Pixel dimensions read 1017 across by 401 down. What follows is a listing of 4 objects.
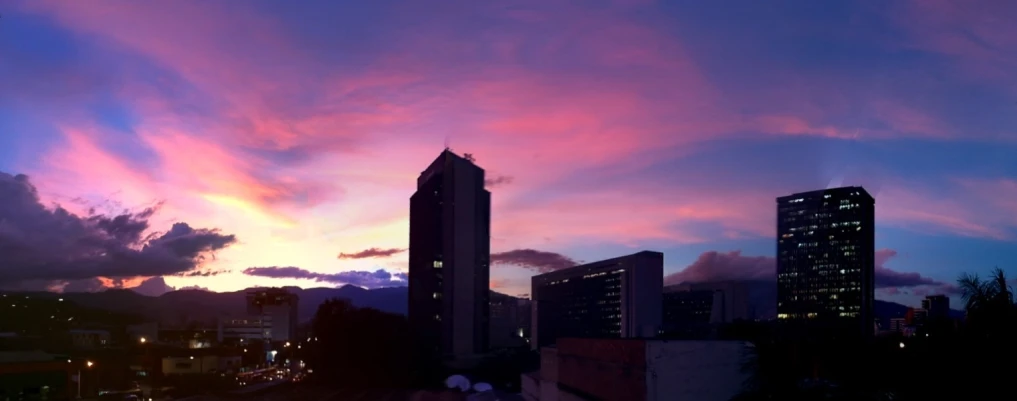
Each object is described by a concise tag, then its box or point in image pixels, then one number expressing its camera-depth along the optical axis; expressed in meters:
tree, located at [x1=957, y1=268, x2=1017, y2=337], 12.98
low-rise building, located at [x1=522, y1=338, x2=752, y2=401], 22.00
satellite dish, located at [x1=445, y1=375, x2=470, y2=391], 62.81
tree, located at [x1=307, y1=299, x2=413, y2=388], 66.62
